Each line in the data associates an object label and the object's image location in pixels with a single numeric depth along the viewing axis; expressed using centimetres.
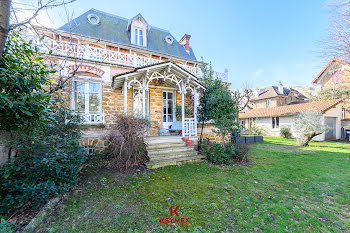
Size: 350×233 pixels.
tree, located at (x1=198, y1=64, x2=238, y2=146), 657
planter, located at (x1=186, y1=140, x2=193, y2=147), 682
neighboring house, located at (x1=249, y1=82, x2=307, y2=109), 2648
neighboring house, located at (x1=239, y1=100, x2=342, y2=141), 1494
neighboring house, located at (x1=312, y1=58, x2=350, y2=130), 1595
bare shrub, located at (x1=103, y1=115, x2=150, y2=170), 497
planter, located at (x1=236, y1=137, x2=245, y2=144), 1193
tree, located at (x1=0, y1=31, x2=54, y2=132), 223
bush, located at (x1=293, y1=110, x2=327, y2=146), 1056
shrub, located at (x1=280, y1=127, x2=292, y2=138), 1656
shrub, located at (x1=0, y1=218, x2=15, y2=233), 204
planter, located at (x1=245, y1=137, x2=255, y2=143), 1298
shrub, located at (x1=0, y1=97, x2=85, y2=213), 271
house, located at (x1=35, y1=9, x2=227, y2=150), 678
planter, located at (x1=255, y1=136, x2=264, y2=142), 1356
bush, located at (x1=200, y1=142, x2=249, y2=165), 617
